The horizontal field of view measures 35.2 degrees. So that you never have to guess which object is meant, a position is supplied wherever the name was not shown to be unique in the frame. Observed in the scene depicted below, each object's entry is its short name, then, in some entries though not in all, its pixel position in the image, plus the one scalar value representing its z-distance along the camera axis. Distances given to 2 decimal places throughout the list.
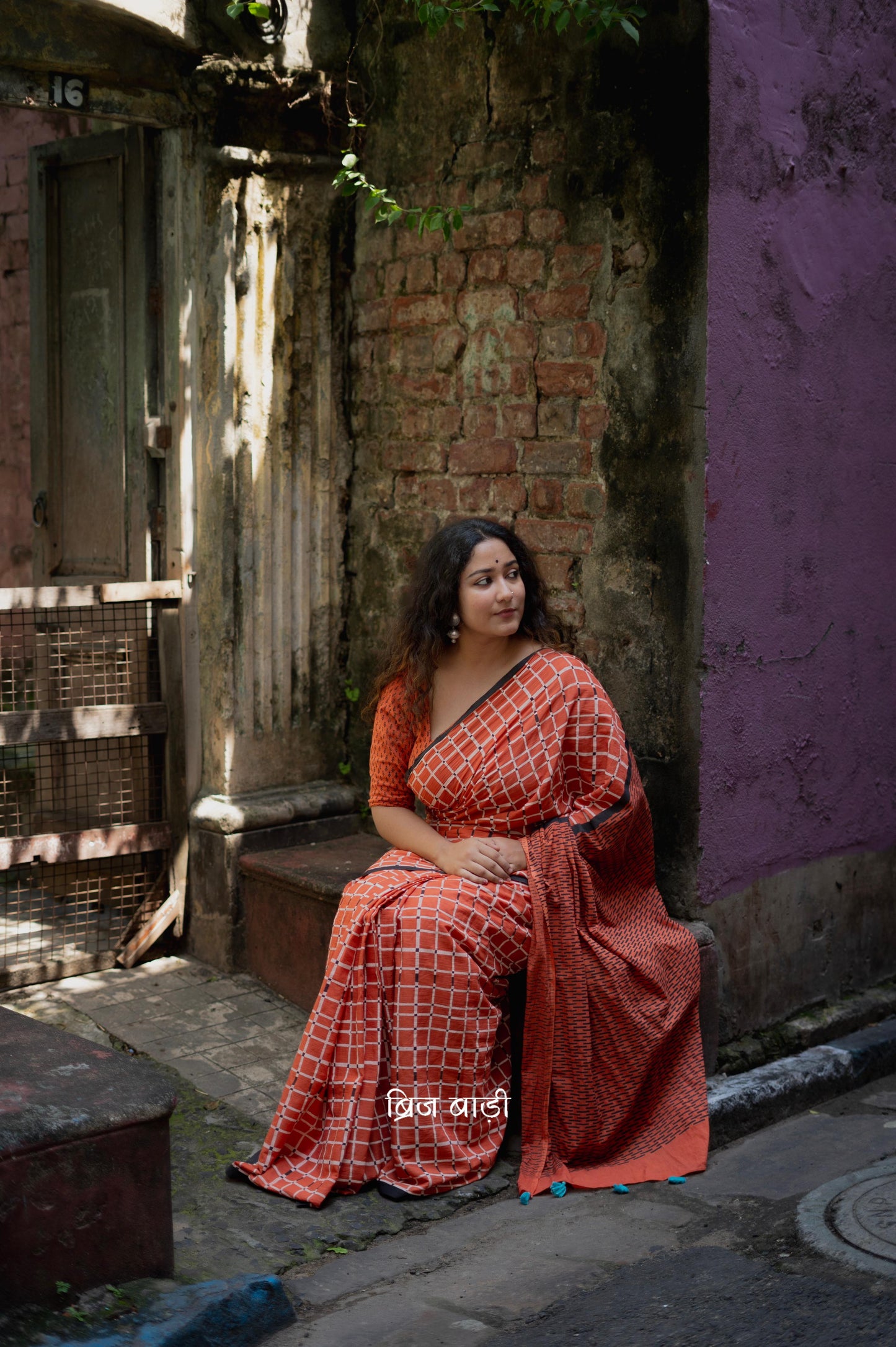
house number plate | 4.21
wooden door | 4.74
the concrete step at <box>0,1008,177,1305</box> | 2.51
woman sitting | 3.44
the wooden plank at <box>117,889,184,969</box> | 4.67
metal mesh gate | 4.48
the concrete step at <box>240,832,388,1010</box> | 4.34
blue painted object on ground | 2.56
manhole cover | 3.13
